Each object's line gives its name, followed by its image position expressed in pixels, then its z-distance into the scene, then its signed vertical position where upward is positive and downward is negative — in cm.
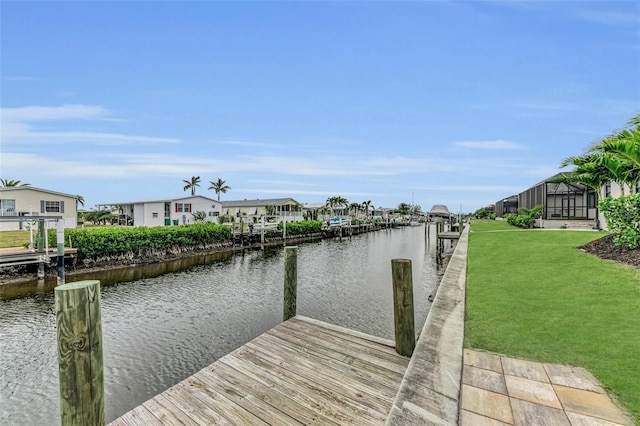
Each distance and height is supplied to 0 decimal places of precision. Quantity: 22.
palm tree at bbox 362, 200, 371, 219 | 8775 +108
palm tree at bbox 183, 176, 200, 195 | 6704 +635
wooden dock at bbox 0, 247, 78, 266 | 1283 -208
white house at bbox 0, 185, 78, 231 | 2488 +86
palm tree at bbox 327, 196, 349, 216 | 7646 +187
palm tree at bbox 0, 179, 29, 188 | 4331 +466
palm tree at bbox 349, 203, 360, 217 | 8269 +19
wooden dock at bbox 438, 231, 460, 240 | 2142 -222
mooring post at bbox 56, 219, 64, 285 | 1284 -167
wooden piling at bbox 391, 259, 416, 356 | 434 -160
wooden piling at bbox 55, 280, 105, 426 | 214 -109
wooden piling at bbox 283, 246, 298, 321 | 603 -157
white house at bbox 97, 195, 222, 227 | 3438 +0
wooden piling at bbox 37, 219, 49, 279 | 1395 -162
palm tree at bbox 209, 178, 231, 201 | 6881 +550
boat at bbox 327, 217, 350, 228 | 4637 -247
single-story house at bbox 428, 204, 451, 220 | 3387 -79
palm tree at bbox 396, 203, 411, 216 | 10663 -74
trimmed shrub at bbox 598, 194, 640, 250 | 845 -45
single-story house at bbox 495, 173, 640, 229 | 2634 +5
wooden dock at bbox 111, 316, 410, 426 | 319 -232
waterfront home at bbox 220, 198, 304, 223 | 4578 +9
